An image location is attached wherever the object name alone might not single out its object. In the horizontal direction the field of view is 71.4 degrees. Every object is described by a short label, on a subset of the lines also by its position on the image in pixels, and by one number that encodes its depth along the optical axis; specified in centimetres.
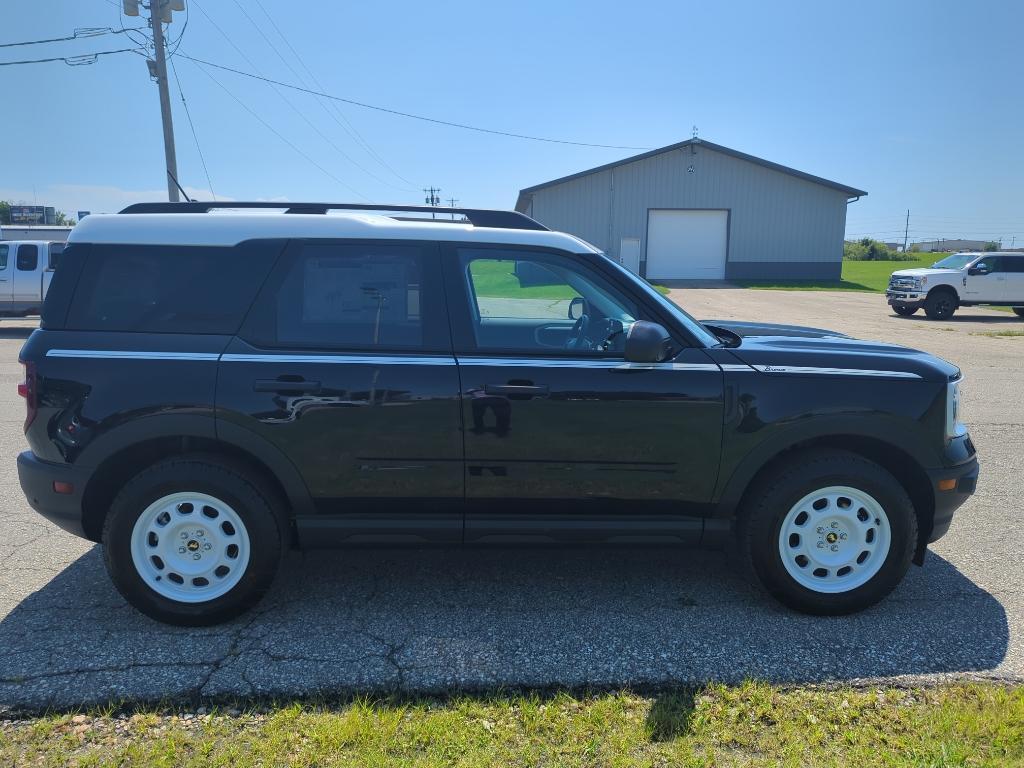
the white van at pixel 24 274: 1648
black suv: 338
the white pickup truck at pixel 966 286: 2116
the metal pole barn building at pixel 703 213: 3472
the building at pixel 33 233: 2792
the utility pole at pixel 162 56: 1878
